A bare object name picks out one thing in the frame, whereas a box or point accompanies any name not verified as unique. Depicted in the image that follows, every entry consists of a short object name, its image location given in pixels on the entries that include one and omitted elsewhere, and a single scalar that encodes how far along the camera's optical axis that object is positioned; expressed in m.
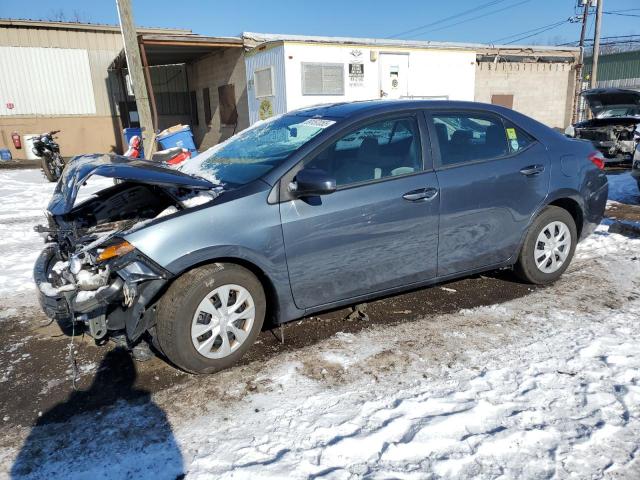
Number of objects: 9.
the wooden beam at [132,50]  9.34
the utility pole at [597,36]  23.94
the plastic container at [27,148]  17.70
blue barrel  14.52
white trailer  13.01
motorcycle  11.97
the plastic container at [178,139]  10.98
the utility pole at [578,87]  19.53
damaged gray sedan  3.06
